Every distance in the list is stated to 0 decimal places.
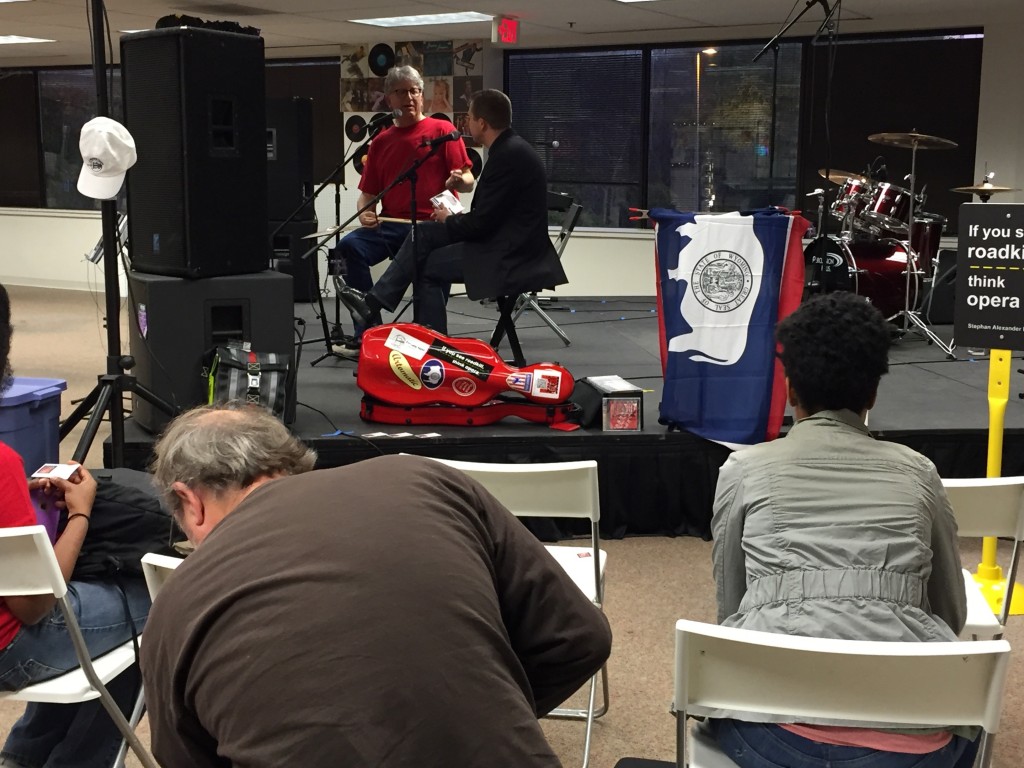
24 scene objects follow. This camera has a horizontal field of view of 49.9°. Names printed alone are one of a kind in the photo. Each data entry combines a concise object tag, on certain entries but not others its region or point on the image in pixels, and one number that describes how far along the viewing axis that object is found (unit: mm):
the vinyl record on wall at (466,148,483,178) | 7758
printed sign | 3047
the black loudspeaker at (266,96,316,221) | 7199
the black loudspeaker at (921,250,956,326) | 6766
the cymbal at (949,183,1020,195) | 5820
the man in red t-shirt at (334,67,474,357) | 5281
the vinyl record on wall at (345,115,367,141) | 9008
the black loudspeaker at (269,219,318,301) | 7418
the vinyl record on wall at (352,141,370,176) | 8686
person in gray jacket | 1515
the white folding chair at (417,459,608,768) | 2322
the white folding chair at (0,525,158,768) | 1755
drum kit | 5926
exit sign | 7559
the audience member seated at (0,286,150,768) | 1907
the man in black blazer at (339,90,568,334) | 4566
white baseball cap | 3418
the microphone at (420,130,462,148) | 4500
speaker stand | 3479
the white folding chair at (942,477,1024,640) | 2234
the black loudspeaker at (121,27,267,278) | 3797
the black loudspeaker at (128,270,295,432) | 3857
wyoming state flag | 3555
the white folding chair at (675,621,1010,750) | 1389
